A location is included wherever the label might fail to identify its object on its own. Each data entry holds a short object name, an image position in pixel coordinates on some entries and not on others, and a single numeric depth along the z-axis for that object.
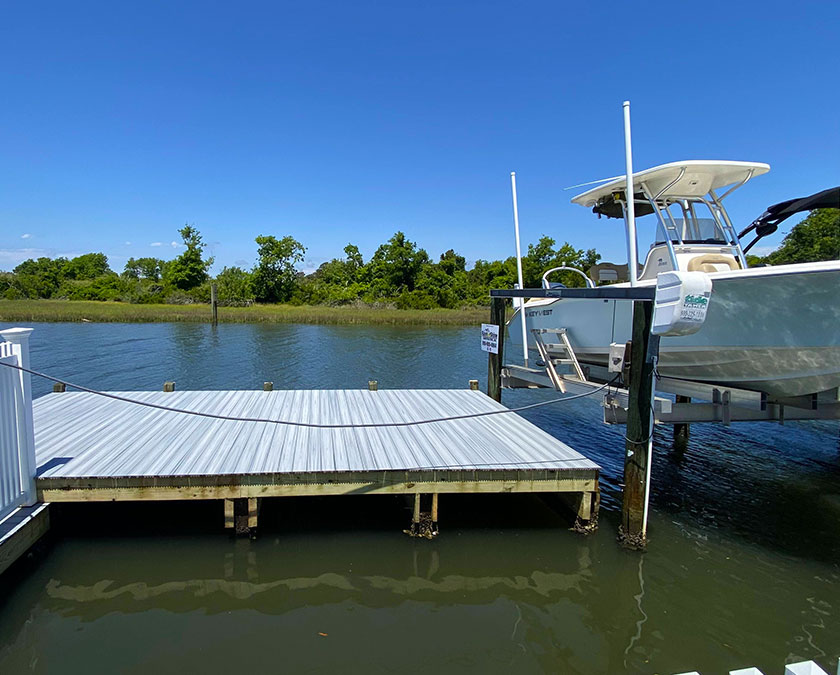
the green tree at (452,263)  59.69
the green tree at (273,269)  55.50
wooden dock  5.21
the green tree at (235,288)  54.38
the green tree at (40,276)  56.72
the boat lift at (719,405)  6.36
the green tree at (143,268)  91.00
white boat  5.32
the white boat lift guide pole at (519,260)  9.35
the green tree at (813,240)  33.12
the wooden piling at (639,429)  5.44
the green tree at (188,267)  57.88
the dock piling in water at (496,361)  9.27
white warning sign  9.15
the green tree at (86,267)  76.44
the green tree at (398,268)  55.22
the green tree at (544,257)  47.41
